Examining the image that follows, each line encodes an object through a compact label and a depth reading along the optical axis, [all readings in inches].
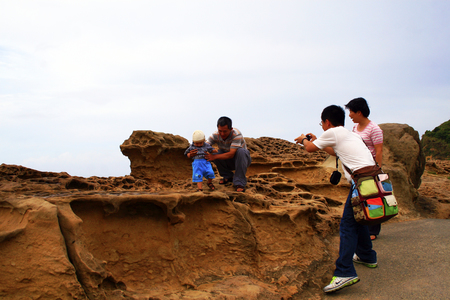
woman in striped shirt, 128.5
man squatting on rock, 154.9
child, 157.2
